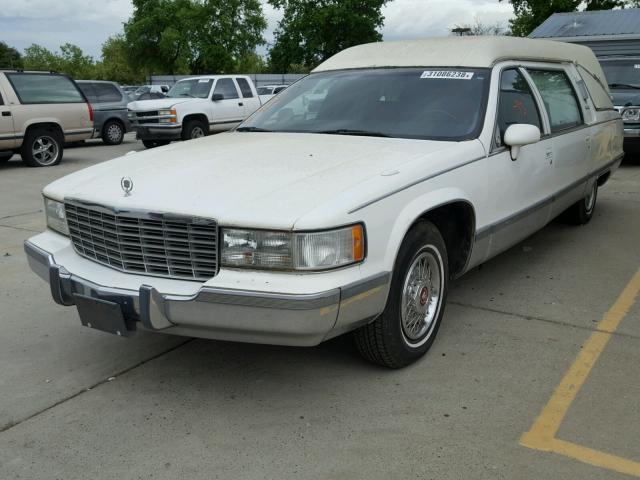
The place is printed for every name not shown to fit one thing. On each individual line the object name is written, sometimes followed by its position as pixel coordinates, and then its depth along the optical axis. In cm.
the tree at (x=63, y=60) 9869
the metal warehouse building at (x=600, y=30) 1274
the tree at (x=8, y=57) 9826
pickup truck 1489
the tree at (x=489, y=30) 4978
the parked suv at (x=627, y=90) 1080
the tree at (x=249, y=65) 6231
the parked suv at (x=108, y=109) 1711
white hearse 290
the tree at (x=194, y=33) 5803
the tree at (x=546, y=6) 2867
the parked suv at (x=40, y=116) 1215
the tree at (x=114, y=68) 8719
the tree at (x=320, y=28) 5538
